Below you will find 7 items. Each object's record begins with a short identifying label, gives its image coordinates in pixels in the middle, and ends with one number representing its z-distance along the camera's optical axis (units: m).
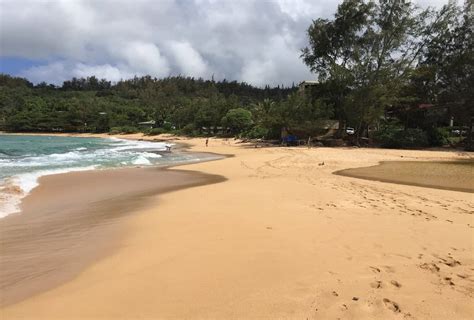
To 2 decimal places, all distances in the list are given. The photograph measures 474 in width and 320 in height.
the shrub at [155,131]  78.44
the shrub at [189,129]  71.29
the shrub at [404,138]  37.47
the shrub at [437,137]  39.44
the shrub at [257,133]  51.58
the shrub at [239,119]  60.44
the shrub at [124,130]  86.00
